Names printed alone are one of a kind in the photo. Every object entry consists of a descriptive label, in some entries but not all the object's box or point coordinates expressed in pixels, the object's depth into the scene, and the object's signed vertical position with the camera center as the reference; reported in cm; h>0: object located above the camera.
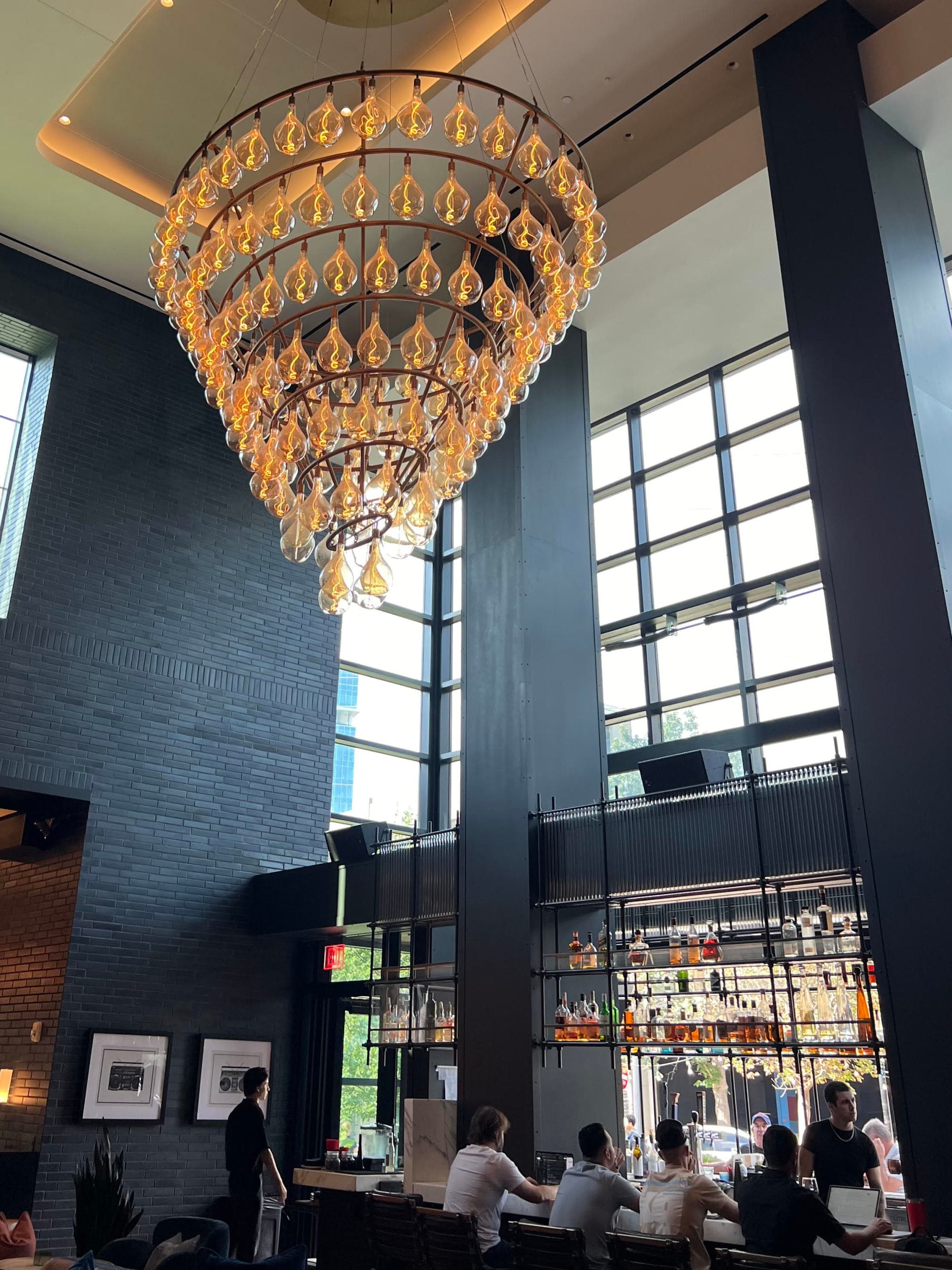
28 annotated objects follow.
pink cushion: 495 -77
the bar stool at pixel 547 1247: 416 -67
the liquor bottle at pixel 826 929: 528 +63
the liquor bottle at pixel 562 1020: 635 +25
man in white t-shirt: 475 -53
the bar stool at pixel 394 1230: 496 -73
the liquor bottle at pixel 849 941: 524 +57
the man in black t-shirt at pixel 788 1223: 382 -53
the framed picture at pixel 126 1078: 784 -10
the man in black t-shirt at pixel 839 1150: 500 -37
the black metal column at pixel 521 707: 671 +238
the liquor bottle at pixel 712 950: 561 +56
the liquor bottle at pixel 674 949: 577 +59
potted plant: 621 -81
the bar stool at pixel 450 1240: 463 -72
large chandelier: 427 +301
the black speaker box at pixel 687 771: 613 +159
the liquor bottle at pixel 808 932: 529 +62
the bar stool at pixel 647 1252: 393 -65
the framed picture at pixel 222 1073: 845 -7
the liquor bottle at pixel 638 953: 594 +58
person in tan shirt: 414 -51
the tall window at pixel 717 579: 861 +399
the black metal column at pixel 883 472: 491 +297
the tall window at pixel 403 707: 1052 +339
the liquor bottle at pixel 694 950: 567 +57
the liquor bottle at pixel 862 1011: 514 +25
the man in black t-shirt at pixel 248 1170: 645 -60
